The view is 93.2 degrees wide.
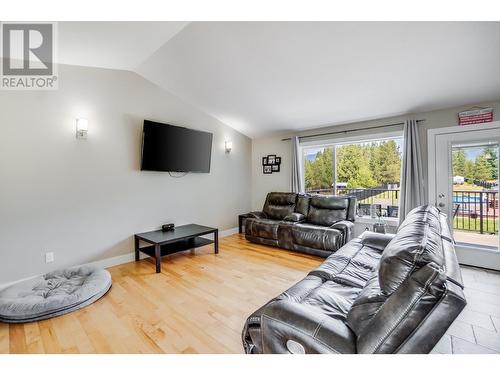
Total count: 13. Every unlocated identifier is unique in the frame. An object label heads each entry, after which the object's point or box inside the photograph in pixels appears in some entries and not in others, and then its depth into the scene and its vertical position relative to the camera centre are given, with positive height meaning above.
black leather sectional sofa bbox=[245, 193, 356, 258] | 3.57 -0.58
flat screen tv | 3.60 +0.68
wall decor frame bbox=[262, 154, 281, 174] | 5.29 +0.58
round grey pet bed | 2.07 -1.02
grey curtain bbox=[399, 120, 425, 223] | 3.56 +0.27
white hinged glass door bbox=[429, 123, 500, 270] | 3.10 +0.04
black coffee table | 3.18 -0.70
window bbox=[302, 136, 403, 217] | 4.08 +0.35
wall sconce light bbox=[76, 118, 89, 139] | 3.03 +0.80
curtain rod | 3.81 +1.07
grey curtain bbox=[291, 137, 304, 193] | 4.90 +0.44
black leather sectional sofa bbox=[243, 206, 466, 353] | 0.91 -0.55
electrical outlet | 2.85 -0.81
